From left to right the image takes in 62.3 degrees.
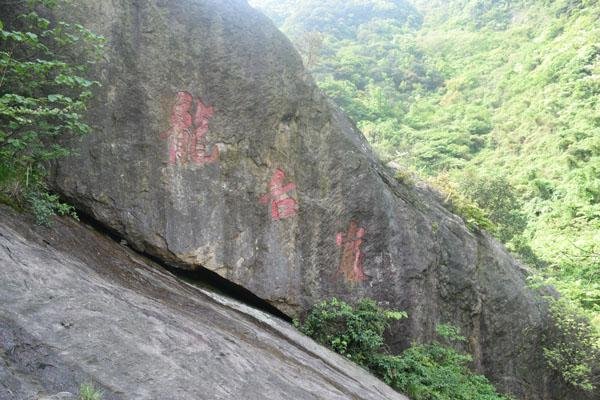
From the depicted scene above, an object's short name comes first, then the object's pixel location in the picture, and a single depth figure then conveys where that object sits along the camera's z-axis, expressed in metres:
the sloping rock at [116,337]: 2.88
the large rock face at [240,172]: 6.08
